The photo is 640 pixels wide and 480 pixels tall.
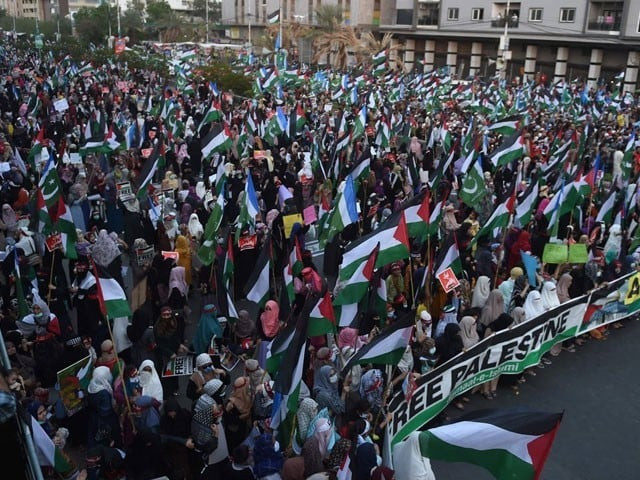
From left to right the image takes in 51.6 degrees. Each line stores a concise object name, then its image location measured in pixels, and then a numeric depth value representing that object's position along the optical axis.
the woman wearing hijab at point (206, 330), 7.75
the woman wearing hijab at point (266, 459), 5.61
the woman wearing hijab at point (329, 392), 6.57
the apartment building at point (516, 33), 40.56
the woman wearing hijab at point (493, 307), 8.27
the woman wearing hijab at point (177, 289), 8.62
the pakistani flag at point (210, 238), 9.70
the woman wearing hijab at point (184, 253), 9.98
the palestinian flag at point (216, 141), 14.59
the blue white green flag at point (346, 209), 9.91
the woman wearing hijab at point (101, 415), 6.21
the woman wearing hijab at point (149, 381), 6.32
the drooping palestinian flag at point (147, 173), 11.80
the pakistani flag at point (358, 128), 17.36
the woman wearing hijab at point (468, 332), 7.64
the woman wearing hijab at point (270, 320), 7.88
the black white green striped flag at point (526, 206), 10.87
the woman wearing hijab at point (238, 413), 6.21
